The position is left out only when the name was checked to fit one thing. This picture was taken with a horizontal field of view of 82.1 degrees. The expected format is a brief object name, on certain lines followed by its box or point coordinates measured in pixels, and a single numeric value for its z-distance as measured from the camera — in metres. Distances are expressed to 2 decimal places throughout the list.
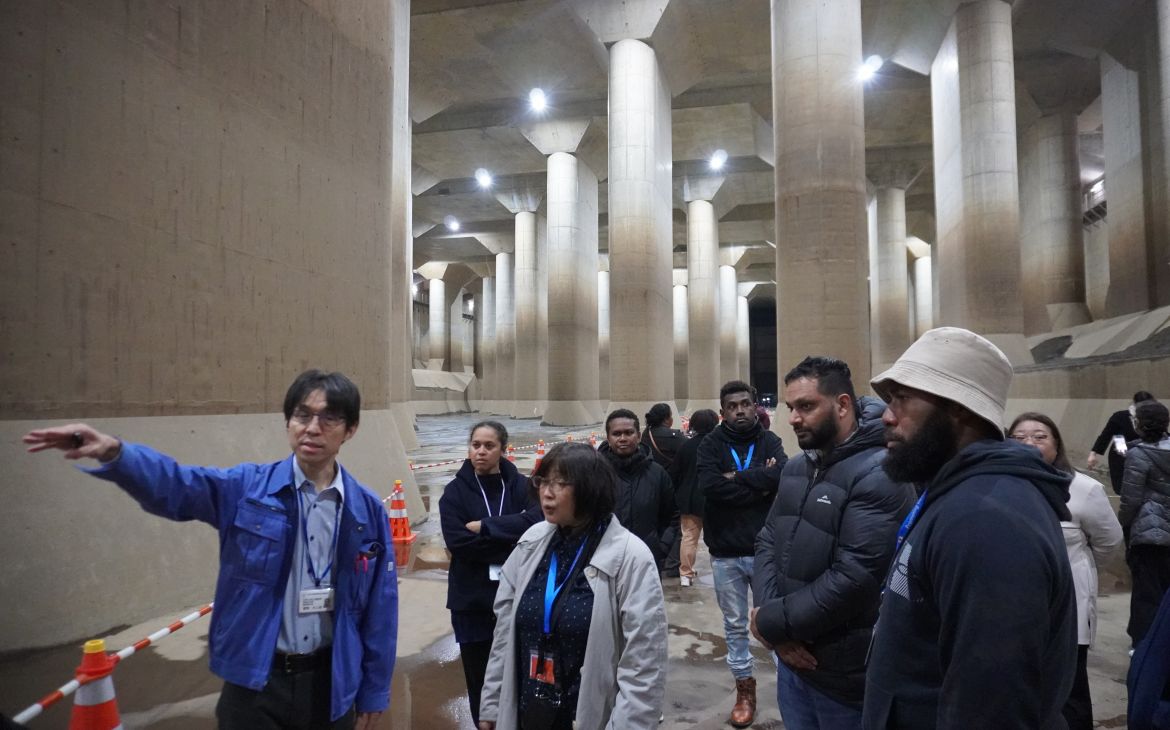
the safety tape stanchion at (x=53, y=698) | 2.87
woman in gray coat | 2.26
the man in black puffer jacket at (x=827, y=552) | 2.43
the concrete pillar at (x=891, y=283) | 30.89
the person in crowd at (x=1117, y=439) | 5.75
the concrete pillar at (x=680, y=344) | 42.85
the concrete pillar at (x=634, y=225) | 20.23
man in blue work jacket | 2.15
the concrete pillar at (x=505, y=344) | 40.03
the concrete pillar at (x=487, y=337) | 47.89
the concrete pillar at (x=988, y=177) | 17.14
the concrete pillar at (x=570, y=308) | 26.91
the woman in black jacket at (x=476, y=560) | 3.18
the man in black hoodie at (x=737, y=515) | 3.82
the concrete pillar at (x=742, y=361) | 48.38
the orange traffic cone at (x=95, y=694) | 2.86
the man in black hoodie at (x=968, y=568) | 1.39
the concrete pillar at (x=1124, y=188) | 17.80
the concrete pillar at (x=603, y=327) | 42.84
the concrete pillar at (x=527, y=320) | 34.16
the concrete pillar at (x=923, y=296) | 40.56
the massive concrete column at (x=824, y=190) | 13.65
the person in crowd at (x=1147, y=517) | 4.01
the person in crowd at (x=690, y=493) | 5.79
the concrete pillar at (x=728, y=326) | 42.28
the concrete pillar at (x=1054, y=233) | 22.38
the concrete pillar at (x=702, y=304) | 34.06
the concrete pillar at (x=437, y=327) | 47.50
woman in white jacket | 3.13
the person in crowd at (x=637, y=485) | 4.36
